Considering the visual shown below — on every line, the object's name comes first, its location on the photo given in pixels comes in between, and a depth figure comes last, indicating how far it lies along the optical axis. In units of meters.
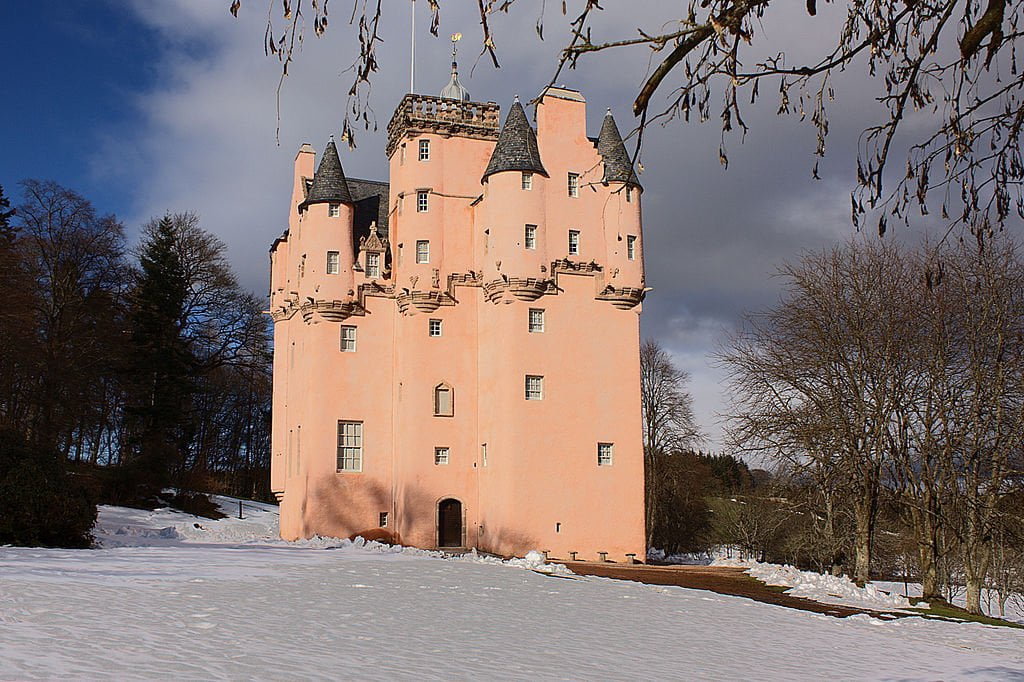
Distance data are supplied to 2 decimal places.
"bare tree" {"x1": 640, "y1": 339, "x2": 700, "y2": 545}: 48.46
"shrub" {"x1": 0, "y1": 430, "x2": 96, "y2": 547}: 20.78
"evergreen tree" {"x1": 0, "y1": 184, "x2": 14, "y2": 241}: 42.16
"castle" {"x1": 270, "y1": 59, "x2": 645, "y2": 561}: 32.62
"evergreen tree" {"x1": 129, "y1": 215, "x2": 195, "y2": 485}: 49.24
